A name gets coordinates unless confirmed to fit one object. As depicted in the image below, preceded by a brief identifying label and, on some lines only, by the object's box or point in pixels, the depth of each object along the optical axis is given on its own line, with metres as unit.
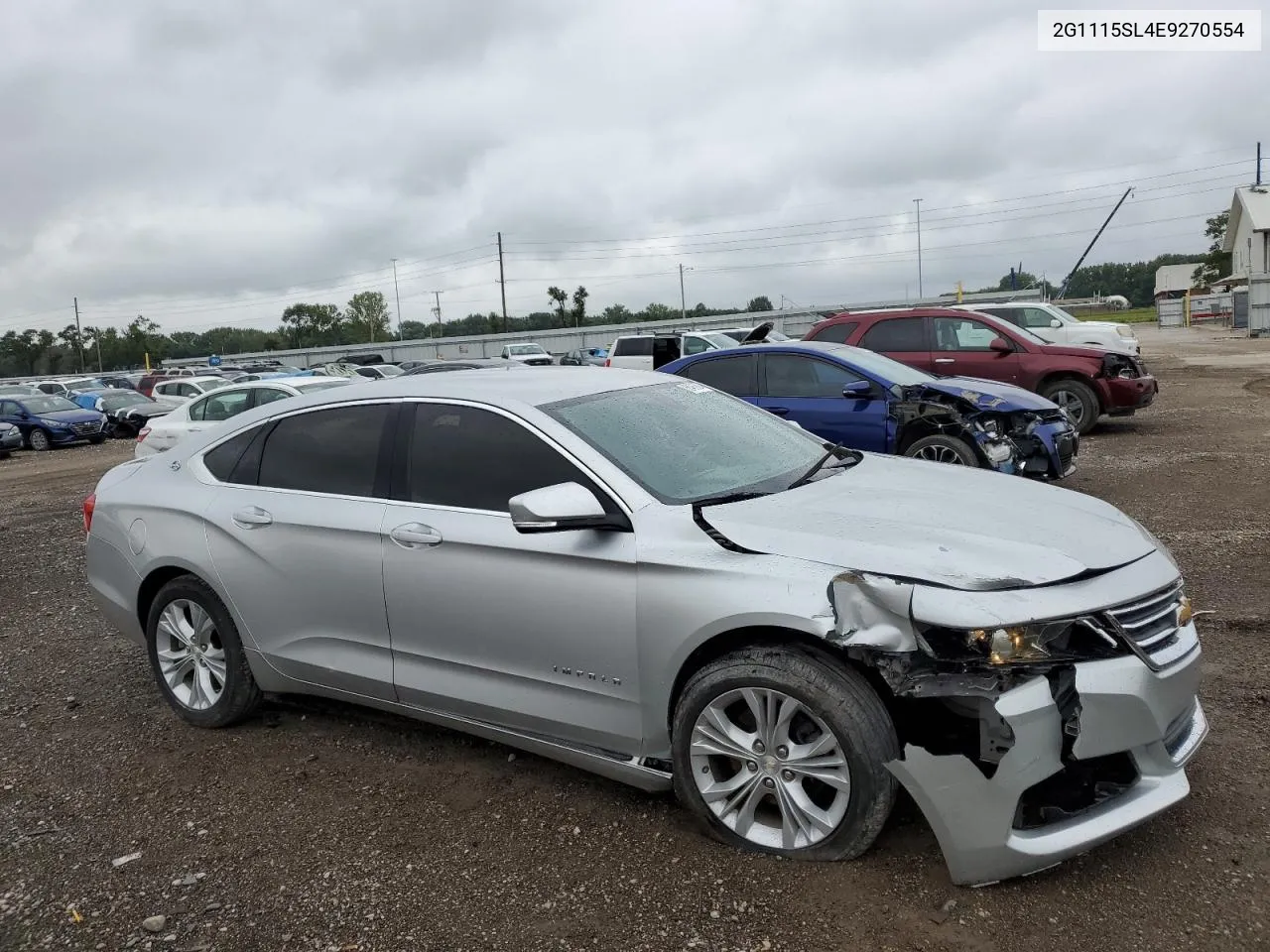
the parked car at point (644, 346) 23.19
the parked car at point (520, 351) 39.66
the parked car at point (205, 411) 13.48
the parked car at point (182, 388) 25.42
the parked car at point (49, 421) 22.83
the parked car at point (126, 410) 24.45
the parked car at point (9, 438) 21.66
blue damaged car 8.09
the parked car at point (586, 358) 36.12
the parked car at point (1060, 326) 17.83
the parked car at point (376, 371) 32.21
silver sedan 2.69
